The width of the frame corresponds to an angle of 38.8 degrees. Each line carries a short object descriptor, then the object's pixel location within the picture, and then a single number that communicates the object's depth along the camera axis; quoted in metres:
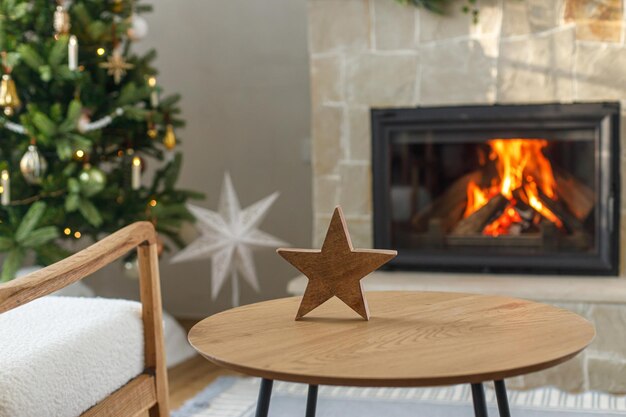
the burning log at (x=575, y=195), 2.97
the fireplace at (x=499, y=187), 2.91
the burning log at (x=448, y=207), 3.12
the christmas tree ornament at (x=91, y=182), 2.81
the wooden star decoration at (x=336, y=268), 1.68
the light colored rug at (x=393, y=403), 2.58
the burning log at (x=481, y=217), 3.08
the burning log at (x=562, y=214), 3.00
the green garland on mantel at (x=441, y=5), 2.94
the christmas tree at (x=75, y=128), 2.78
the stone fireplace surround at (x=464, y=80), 2.76
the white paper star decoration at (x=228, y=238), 3.20
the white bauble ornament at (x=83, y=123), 2.84
